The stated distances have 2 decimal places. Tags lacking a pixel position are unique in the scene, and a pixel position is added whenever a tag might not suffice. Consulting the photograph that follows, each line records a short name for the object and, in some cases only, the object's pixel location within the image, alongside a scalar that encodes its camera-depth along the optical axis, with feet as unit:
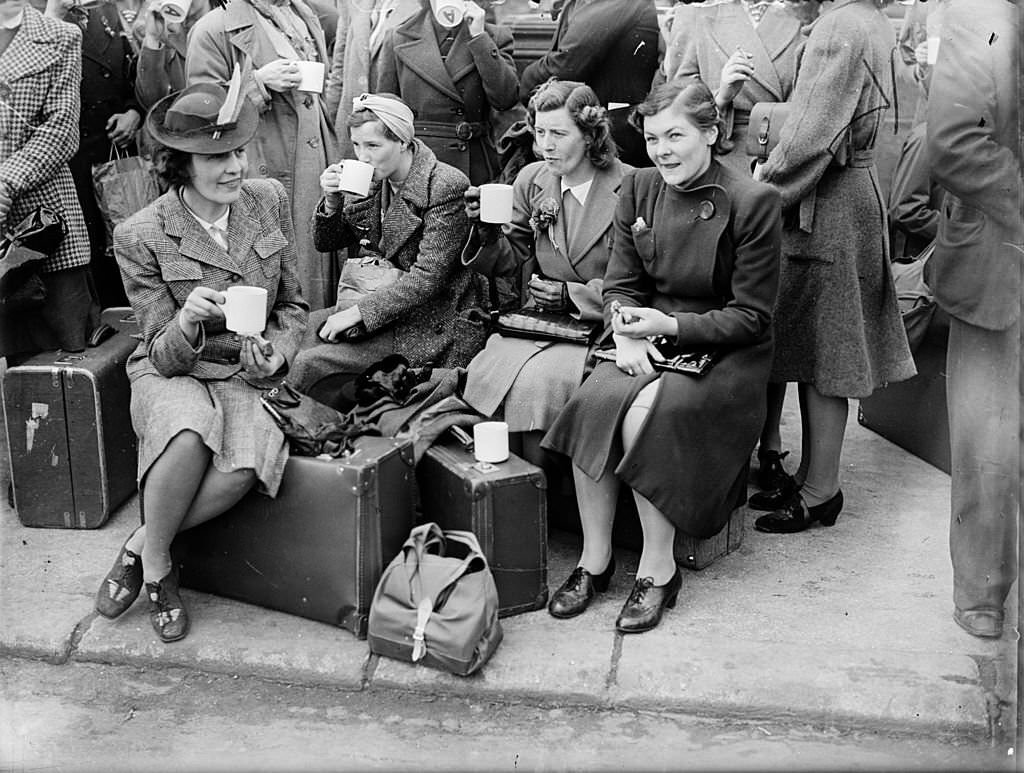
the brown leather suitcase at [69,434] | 15.79
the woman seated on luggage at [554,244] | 14.98
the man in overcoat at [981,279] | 12.11
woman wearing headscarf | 15.99
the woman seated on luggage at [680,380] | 13.58
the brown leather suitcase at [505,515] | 13.55
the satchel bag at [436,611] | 12.71
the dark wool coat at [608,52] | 17.97
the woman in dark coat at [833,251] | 14.84
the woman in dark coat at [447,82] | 18.72
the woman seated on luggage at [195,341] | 13.42
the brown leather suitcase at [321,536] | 13.33
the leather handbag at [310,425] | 13.75
